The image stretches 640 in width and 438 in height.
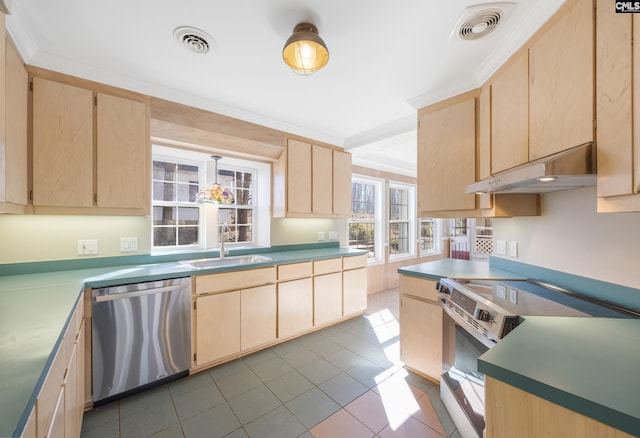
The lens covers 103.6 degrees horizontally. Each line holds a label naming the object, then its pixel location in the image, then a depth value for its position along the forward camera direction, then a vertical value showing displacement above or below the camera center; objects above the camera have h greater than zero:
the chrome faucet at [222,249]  2.71 -0.34
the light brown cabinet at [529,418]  0.65 -0.57
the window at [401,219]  4.98 -0.03
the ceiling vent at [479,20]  1.35 +1.13
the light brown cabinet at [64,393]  0.74 -0.68
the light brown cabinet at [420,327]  1.98 -0.91
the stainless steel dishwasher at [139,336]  1.74 -0.89
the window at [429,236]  5.83 -0.42
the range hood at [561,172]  1.07 +0.21
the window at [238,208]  3.11 +0.13
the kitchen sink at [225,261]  2.56 -0.47
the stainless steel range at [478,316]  1.24 -0.53
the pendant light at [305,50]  1.44 +1.00
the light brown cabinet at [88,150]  1.74 +0.50
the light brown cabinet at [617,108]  0.92 +0.43
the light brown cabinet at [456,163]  1.84 +0.46
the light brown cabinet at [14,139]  1.38 +0.46
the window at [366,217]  4.45 +0.01
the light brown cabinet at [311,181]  3.01 +0.46
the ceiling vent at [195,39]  1.54 +1.14
